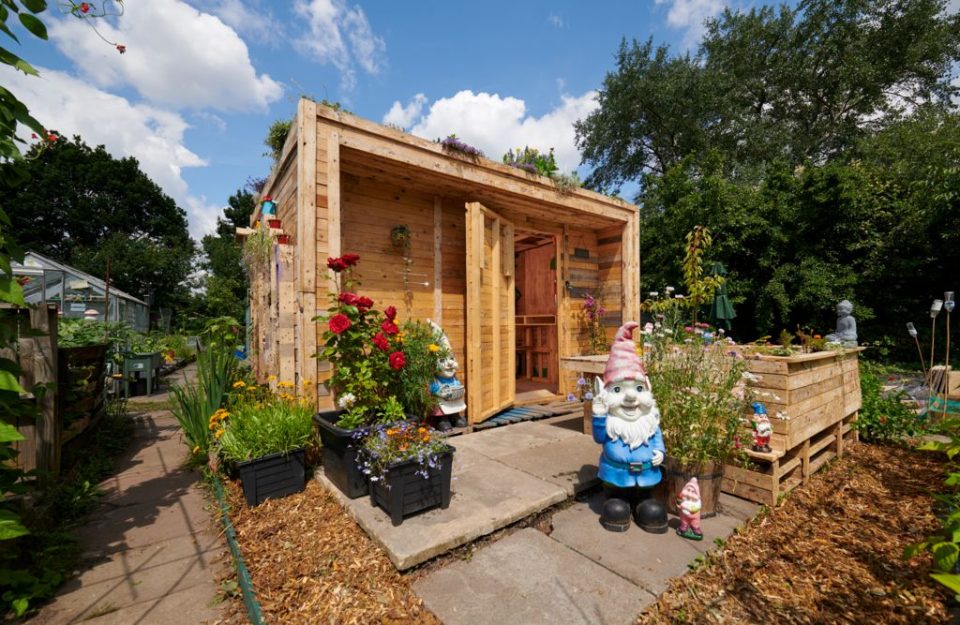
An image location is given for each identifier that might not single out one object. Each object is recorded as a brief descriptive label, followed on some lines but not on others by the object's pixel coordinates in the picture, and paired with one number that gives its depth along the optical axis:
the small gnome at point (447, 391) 4.11
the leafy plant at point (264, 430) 2.81
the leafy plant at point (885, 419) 4.14
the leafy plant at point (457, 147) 4.11
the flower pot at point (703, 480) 2.55
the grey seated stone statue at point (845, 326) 5.16
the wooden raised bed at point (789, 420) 2.81
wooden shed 3.36
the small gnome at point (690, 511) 2.31
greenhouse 10.49
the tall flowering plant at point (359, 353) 2.94
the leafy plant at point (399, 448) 2.43
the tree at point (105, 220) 22.20
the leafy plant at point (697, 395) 2.57
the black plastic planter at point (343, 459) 2.69
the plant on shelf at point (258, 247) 4.16
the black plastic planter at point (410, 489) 2.34
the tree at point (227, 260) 15.43
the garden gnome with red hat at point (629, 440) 2.38
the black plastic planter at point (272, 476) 2.73
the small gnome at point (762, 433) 2.76
